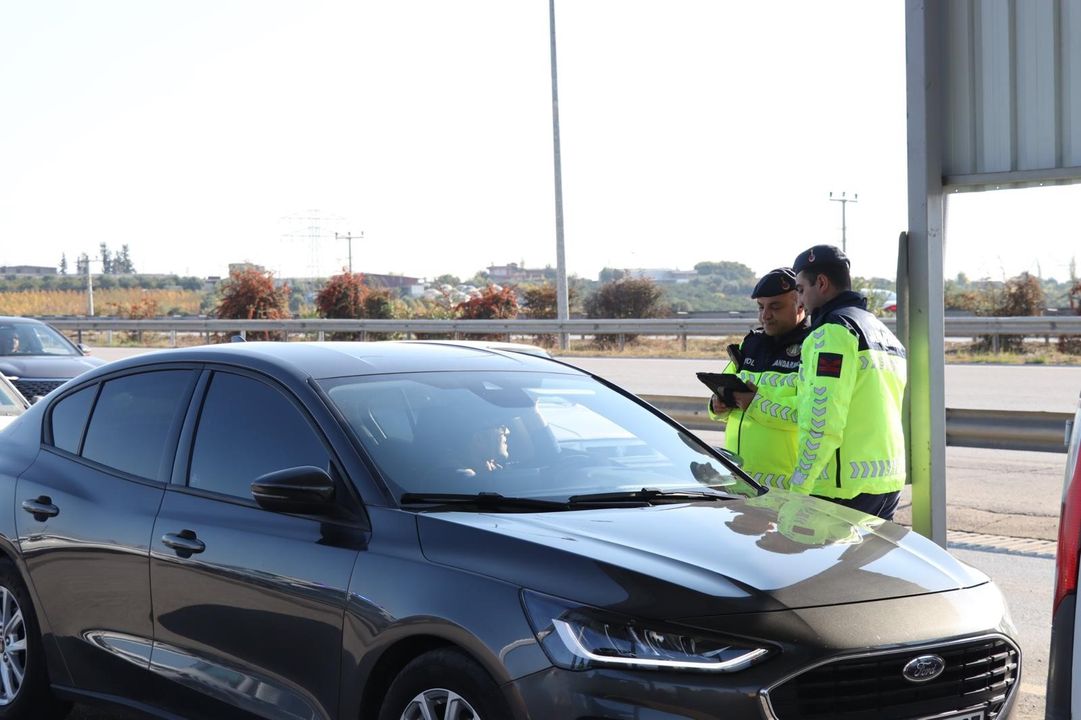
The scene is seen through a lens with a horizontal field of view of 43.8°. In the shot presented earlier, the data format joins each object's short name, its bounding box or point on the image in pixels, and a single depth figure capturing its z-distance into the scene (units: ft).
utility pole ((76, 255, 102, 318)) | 192.85
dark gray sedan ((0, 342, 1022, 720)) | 10.98
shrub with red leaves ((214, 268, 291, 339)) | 132.57
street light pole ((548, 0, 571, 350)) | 111.34
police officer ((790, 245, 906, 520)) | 17.29
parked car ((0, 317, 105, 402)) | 52.57
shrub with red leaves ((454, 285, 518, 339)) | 127.54
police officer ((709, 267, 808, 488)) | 18.84
